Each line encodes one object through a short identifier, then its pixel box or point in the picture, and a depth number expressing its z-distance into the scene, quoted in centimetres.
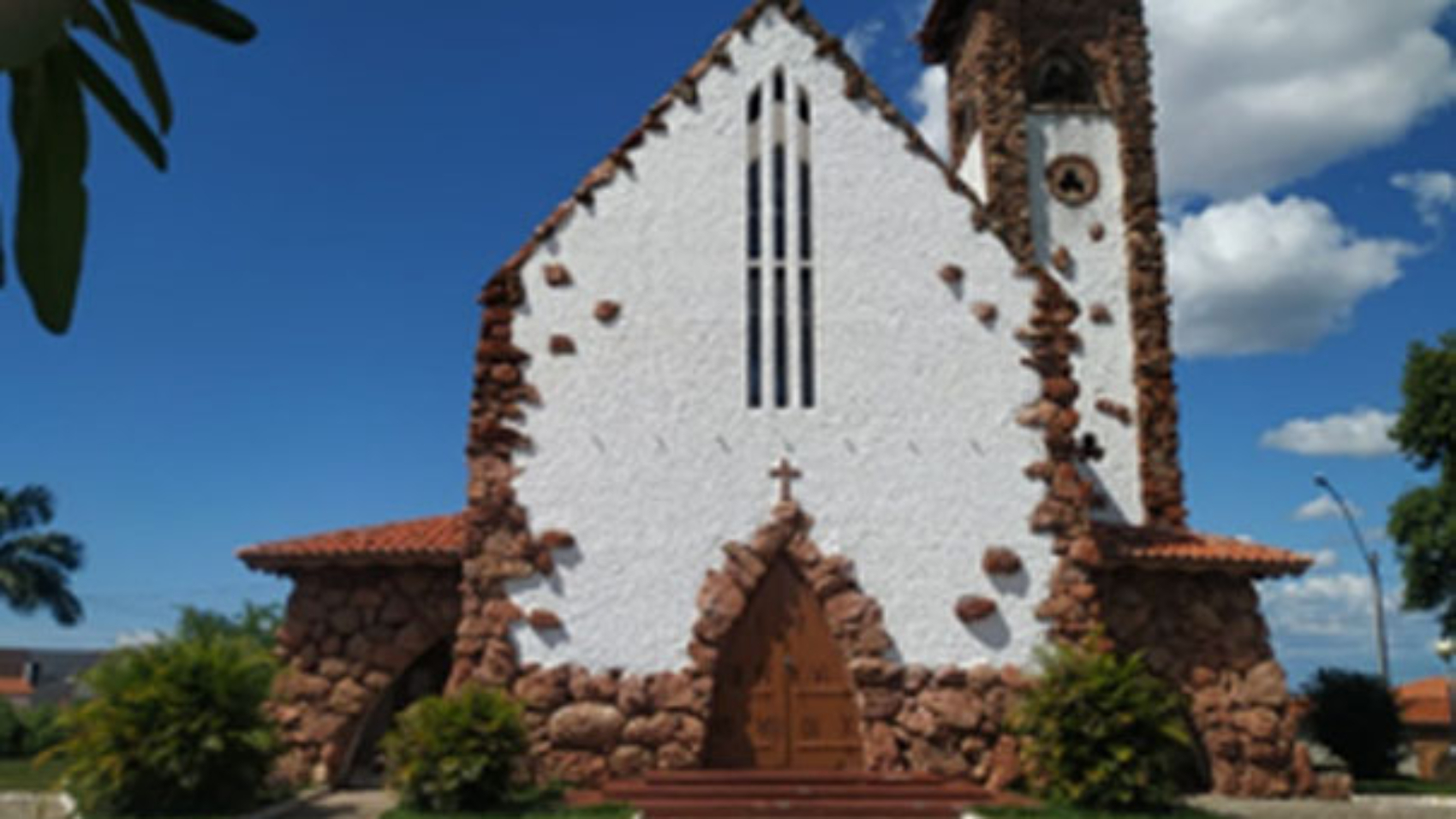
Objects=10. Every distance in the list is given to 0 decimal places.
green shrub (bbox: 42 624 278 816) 1134
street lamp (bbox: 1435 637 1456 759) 2386
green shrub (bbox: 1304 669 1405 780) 1730
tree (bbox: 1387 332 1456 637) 2445
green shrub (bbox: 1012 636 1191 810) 1149
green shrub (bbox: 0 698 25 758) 2209
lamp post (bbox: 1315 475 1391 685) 2522
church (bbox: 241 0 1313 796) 1301
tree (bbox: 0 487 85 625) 3416
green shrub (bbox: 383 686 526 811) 1139
